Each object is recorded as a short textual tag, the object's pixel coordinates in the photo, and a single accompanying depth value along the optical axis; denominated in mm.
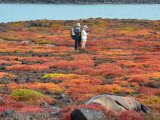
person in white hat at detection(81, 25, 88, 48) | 56466
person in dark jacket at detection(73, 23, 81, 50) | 56281
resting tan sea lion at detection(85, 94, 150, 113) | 19812
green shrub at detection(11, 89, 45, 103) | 24859
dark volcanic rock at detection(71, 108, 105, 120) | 17641
